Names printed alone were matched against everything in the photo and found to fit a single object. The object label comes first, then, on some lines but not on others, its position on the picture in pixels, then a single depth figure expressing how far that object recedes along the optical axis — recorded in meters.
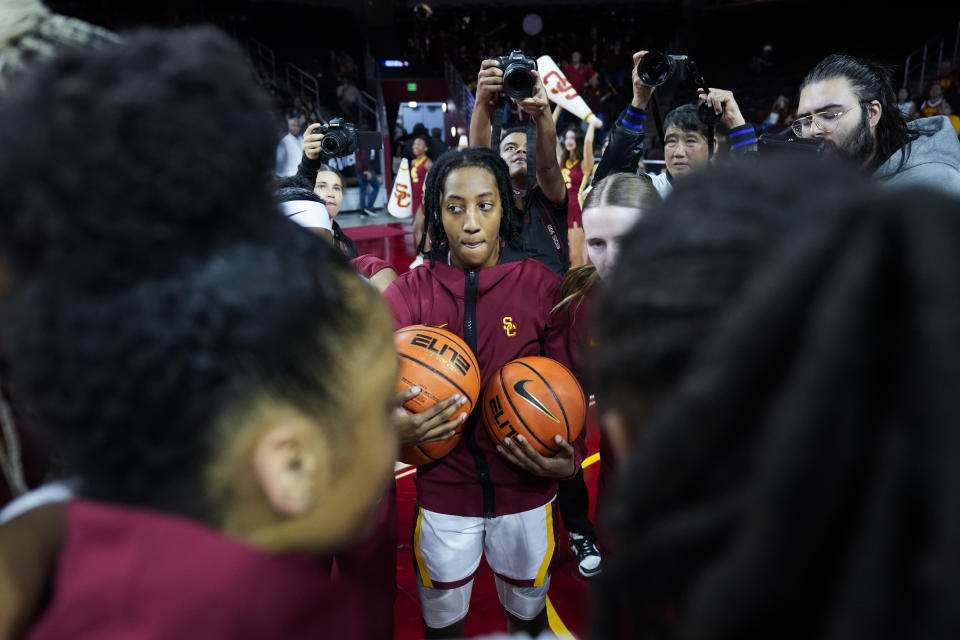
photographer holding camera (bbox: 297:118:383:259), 3.02
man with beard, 2.36
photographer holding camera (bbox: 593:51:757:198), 2.72
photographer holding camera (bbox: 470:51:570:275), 2.45
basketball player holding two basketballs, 2.00
